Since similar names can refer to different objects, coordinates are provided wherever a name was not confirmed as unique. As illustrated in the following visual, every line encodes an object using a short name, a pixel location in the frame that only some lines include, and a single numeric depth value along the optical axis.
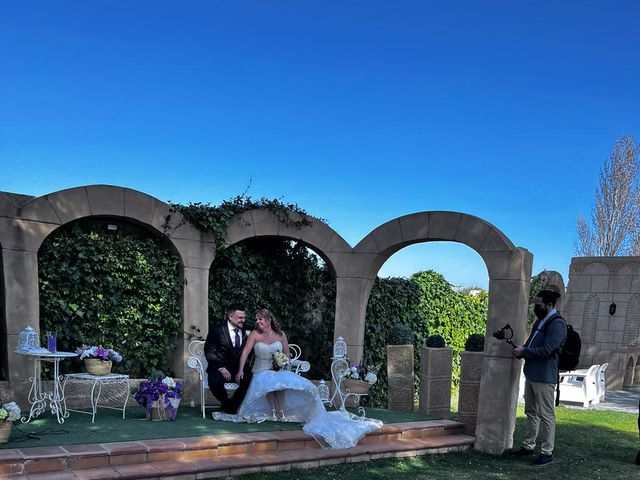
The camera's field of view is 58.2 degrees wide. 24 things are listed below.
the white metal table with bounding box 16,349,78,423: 6.30
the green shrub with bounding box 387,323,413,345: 8.77
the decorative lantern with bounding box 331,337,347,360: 8.22
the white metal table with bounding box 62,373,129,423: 6.52
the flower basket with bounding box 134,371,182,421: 6.70
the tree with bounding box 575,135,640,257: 26.17
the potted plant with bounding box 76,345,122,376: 6.61
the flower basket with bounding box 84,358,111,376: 6.62
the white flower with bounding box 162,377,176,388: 6.79
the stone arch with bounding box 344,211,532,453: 6.80
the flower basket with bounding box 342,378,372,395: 7.87
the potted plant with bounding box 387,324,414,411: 8.44
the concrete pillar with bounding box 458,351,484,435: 7.26
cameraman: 6.12
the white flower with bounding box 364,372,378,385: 7.83
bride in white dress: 6.30
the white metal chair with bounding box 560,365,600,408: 10.84
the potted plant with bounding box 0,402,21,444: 5.10
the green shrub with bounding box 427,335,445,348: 8.18
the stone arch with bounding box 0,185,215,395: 6.92
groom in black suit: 7.09
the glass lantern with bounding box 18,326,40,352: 6.42
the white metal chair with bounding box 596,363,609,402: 11.46
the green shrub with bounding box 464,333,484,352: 7.43
